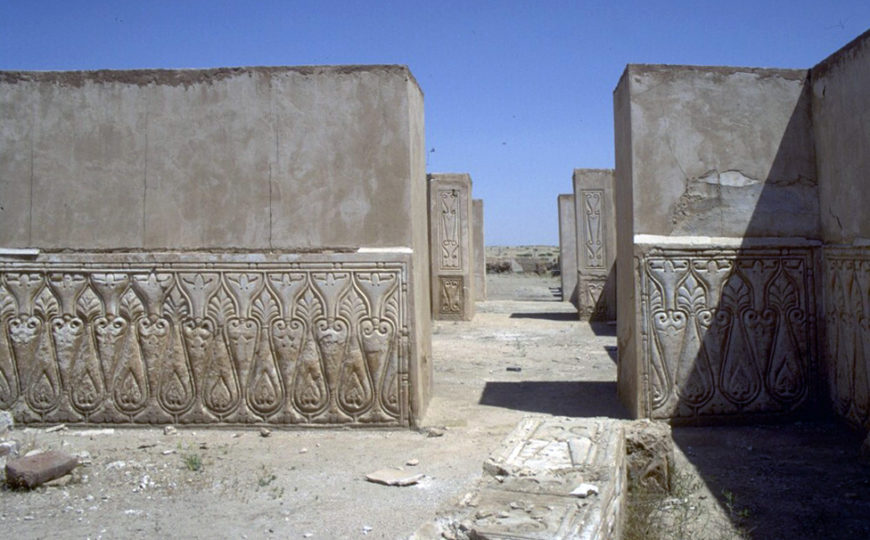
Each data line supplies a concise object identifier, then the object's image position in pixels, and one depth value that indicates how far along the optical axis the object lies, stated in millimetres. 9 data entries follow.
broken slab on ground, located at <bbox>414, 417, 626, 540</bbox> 2291
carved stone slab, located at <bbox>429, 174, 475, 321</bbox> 12205
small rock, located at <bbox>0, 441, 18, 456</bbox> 4176
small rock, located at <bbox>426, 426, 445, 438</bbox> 4812
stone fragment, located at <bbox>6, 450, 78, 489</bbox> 3713
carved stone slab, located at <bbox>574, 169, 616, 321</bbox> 11762
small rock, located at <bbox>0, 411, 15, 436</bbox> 4816
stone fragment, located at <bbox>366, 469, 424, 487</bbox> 3893
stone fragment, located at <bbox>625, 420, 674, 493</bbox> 3582
